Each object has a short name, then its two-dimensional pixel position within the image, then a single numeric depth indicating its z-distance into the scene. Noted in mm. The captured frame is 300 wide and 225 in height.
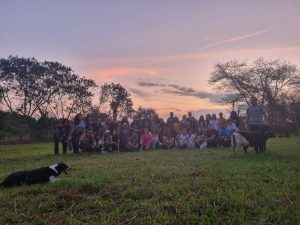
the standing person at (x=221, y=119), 10911
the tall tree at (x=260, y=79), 30744
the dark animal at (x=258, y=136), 7658
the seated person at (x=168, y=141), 10986
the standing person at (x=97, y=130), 10538
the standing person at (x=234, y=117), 10591
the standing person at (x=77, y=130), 10016
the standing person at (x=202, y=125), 11005
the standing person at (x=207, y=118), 11182
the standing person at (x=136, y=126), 10968
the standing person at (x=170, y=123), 11290
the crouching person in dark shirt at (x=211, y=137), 10593
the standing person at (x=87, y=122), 10602
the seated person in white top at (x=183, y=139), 10922
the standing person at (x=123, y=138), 10611
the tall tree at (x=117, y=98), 36804
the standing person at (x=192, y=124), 11197
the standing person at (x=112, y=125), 11096
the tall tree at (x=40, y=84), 28345
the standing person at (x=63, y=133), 10144
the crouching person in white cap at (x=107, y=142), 10364
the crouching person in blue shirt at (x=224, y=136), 10483
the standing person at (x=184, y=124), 11323
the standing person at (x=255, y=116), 7910
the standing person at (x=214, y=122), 10931
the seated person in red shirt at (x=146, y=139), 11032
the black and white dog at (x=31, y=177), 4292
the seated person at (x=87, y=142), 10300
